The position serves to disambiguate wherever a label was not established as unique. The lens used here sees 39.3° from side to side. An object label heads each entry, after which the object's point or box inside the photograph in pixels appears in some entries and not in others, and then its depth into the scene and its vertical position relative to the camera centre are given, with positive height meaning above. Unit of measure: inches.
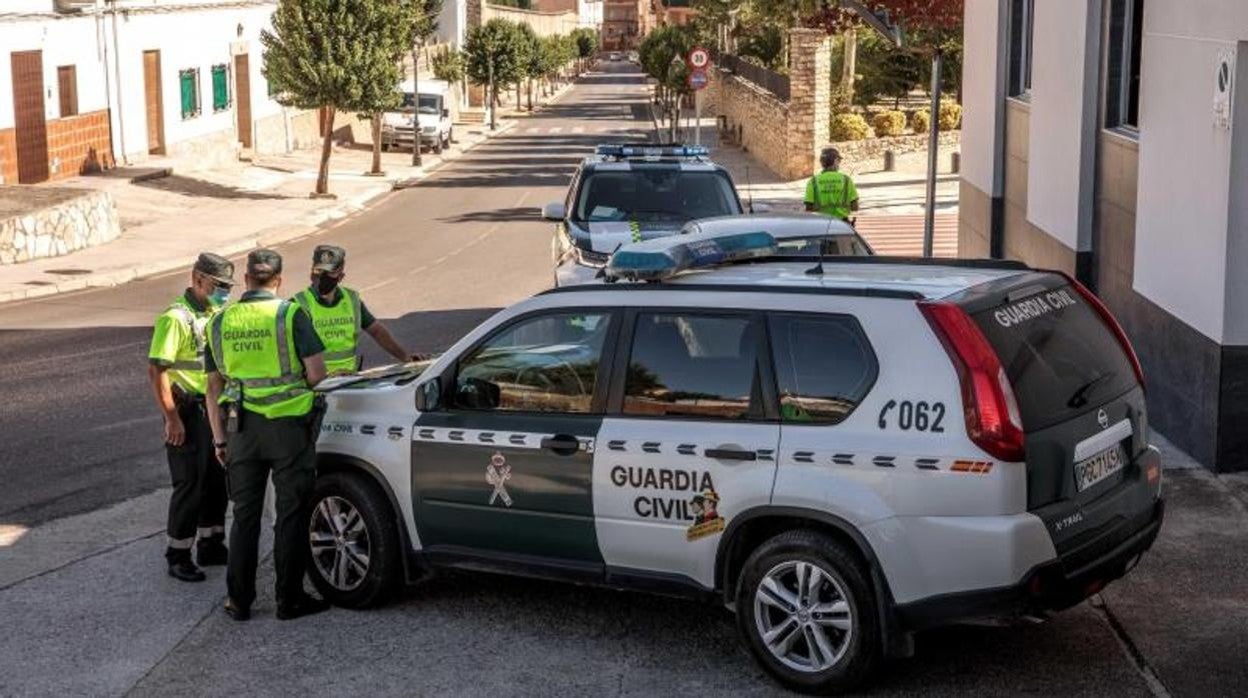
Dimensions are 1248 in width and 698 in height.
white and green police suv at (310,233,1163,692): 280.7 -72.6
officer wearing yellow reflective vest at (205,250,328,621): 341.4 -74.3
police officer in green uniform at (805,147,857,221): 681.0 -63.2
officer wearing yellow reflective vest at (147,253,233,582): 374.9 -77.7
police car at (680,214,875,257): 525.7 -62.7
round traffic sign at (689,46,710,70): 1523.1 -27.6
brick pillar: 1657.2 -67.2
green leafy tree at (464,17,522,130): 3070.9 -52.3
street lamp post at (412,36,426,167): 2057.1 -115.6
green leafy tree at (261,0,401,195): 1593.3 -21.1
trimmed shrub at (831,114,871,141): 1723.7 -98.9
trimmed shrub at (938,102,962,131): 1776.6 -91.7
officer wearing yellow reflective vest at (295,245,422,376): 407.2 -67.1
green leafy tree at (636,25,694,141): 2332.7 -47.9
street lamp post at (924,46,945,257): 628.7 -44.8
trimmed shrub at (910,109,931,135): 1748.3 -94.6
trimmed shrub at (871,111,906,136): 1732.3 -95.1
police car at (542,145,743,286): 695.7 -67.4
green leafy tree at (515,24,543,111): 3206.2 -51.4
